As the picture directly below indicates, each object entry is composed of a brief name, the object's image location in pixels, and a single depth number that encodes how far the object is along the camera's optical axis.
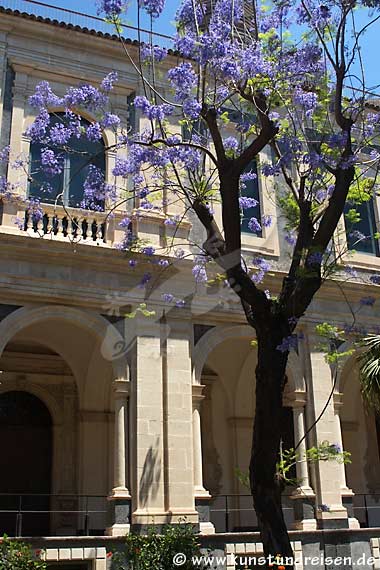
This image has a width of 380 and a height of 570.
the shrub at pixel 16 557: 10.53
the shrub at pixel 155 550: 11.74
